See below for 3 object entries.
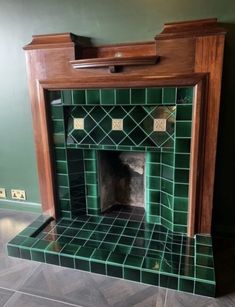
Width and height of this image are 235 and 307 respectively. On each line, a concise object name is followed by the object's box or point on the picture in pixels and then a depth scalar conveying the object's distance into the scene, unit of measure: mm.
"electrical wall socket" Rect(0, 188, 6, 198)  2373
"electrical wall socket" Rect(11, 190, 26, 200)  2318
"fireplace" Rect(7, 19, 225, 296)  1507
